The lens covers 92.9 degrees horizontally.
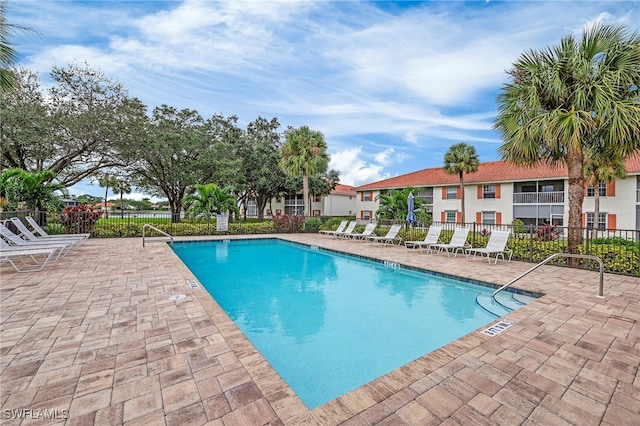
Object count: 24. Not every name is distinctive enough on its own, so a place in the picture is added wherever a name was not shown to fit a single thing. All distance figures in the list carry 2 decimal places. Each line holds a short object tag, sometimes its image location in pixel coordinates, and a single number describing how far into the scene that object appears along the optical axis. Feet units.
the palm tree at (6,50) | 21.47
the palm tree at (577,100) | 23.11
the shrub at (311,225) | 63.31
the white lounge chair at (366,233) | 48.44
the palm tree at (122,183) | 79.17
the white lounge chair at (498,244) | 28.78
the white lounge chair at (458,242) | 33.14
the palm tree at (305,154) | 67.72
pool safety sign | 55.01
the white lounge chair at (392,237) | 42.96
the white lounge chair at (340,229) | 54.82
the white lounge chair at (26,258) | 20.13
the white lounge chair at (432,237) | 36.17
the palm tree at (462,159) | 73.92
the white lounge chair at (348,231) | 52.84
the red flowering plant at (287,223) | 61.98
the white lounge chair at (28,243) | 24.13
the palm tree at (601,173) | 52.62
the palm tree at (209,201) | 54.34
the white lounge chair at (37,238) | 28.09
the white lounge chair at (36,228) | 30.35
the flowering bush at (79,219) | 42.60
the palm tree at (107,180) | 75.65
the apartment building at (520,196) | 62.69
